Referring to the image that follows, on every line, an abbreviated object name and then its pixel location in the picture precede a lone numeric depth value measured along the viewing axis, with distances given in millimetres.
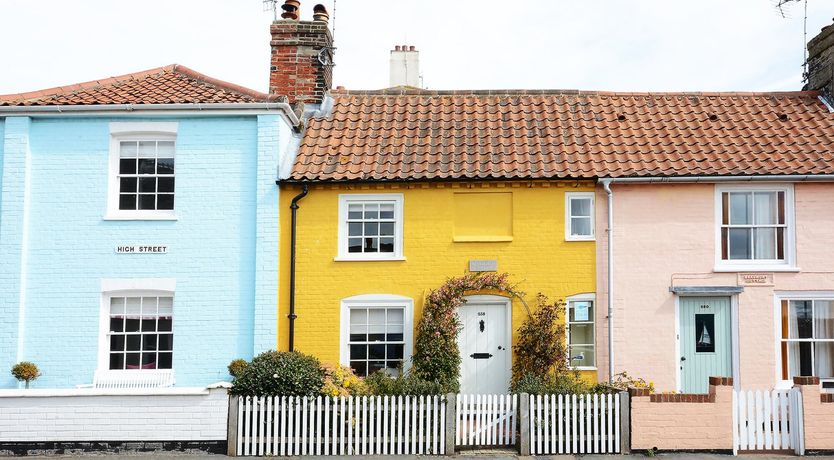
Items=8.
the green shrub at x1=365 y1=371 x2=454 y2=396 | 12023
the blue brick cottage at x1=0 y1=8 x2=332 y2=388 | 13836
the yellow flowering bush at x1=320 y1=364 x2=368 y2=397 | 11958
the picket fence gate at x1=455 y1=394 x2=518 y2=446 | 11273
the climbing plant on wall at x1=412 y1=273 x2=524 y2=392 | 13406
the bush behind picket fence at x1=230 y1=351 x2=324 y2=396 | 11469
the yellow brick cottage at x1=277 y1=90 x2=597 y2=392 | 14062
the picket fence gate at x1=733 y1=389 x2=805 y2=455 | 11125
